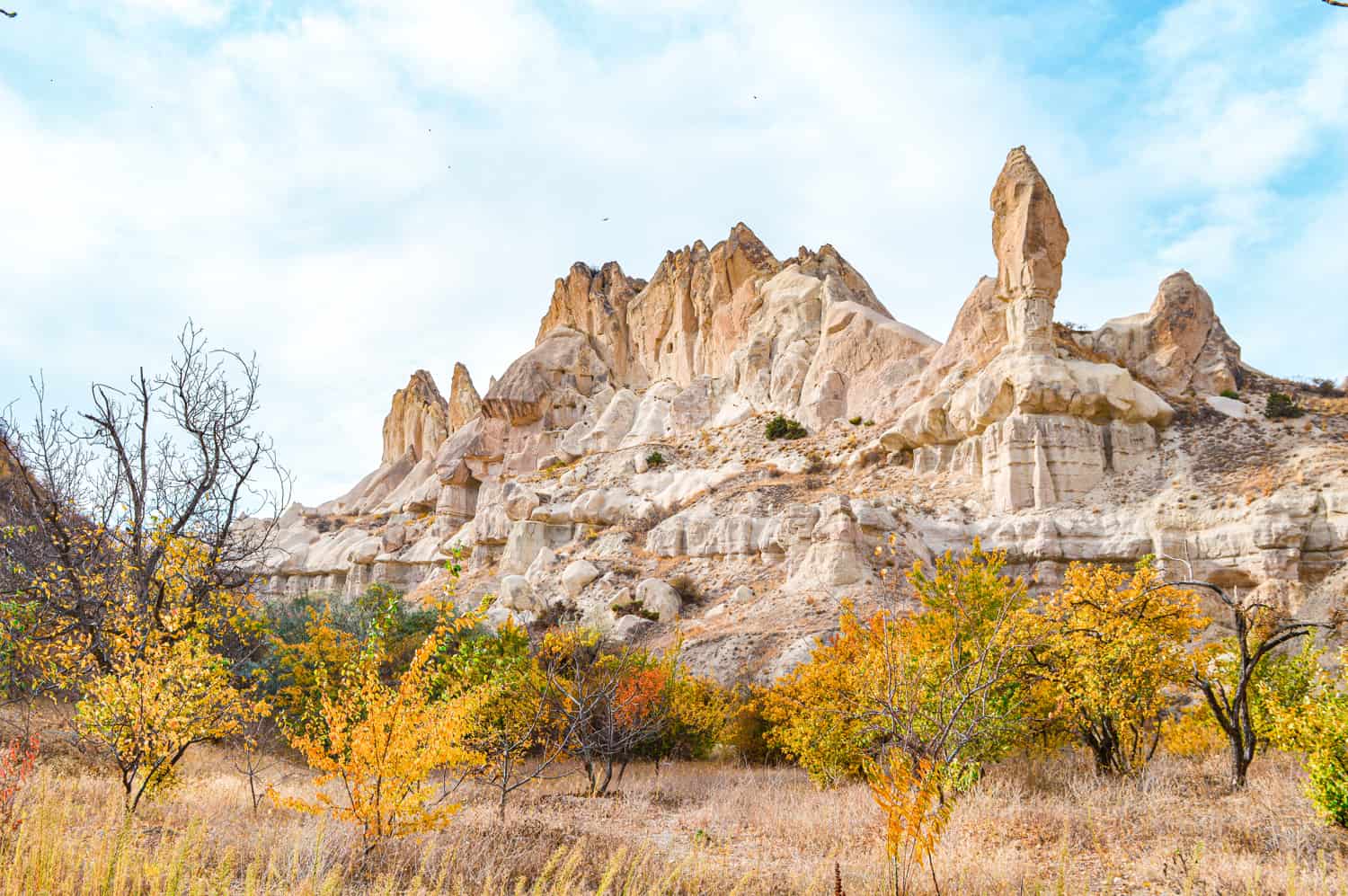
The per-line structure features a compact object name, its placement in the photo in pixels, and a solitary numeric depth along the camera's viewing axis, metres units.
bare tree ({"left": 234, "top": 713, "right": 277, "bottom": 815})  11.23
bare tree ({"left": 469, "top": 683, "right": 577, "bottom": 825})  12.43
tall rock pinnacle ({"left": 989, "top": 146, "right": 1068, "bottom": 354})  27.77
